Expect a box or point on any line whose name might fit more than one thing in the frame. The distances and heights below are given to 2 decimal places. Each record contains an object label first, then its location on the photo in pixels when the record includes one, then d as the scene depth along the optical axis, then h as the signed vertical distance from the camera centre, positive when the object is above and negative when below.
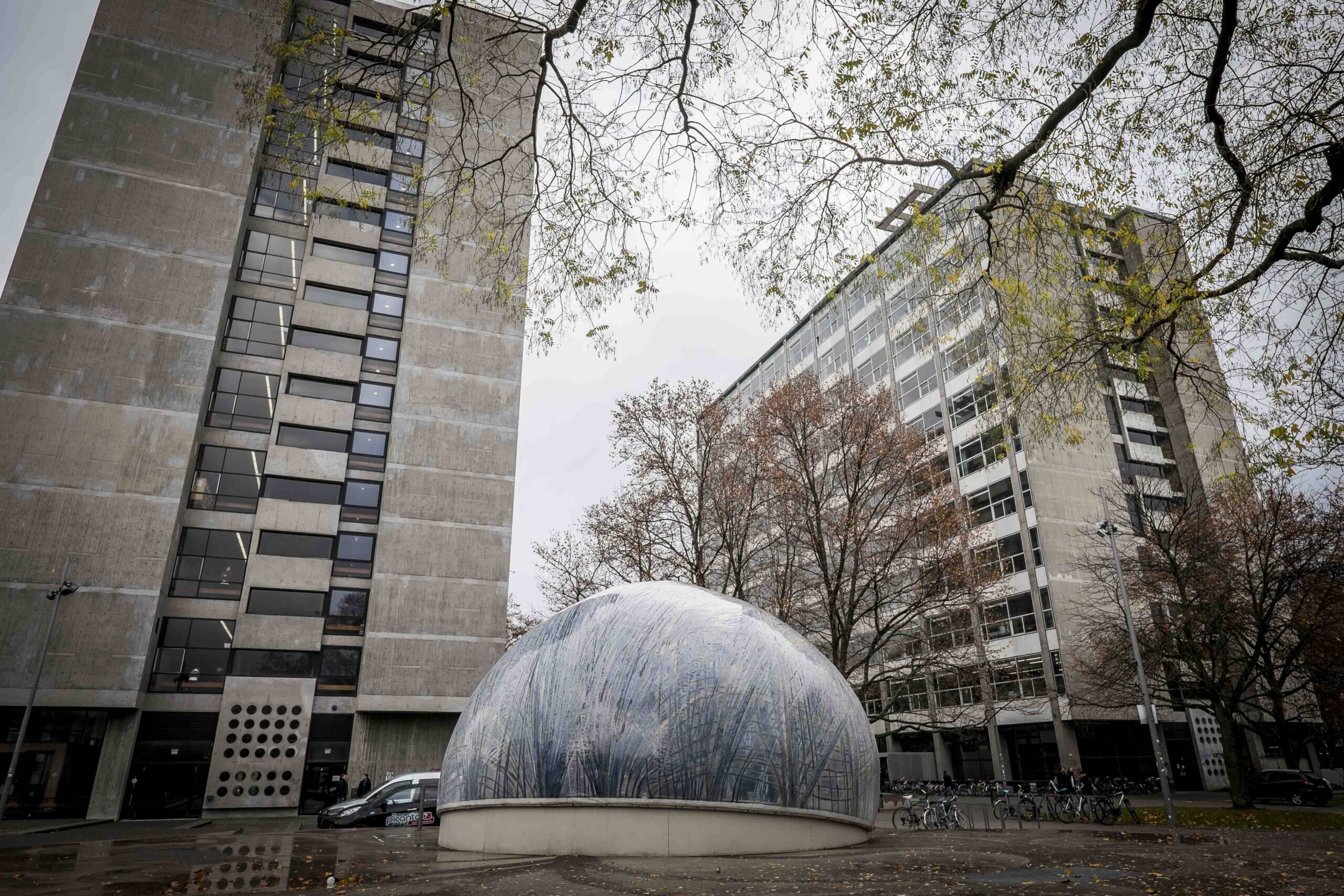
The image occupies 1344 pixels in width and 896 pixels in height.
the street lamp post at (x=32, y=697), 24.69 +1.70
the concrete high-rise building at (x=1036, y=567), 39.31 +8.32
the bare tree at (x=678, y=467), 26.66 +9.14
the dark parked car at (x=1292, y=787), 28.47 -2.14
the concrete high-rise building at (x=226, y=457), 31.55 +12.66
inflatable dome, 11.07 -0.07
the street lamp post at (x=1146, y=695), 19.75 +1.08
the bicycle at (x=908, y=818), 21.58 -2.29
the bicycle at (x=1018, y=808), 20.41 -2.28
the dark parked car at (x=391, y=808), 23.34 -1.90
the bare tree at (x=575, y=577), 28.22 +5.78
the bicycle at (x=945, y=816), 21.25 -2.17
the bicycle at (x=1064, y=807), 23.28 -2.21
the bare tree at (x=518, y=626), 32.47 +4.91
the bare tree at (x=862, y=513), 23.98 +7.02
